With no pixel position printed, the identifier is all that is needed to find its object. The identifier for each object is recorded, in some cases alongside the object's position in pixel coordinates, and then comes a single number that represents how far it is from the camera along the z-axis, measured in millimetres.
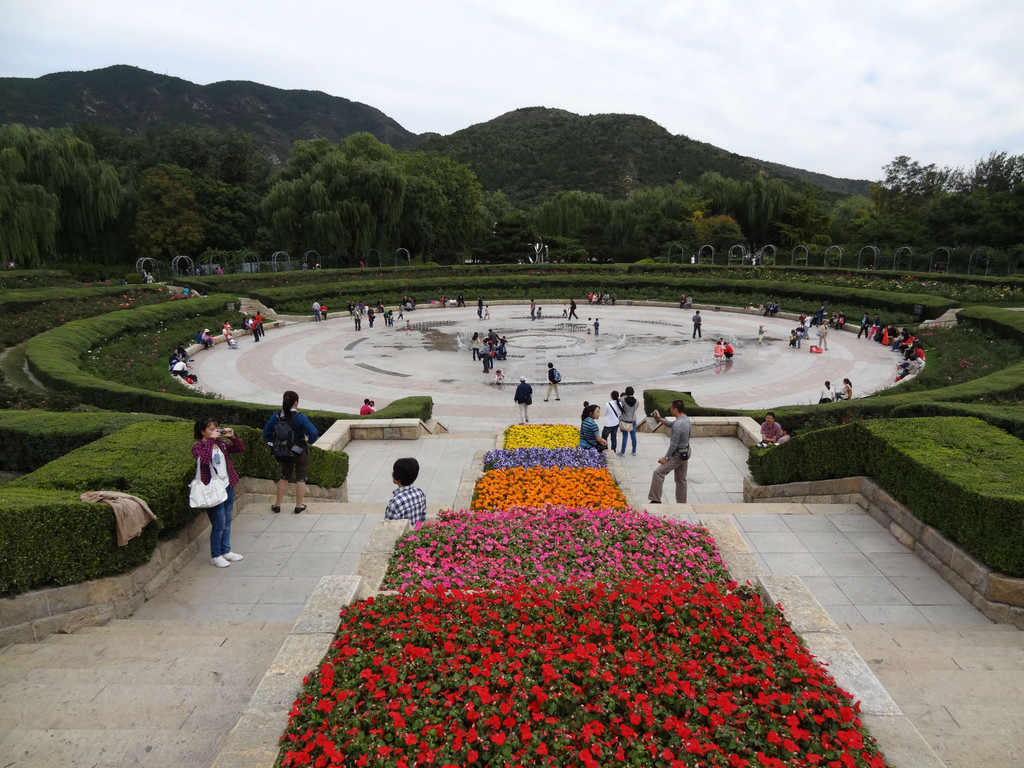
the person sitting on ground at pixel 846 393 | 16942
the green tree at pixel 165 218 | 48188
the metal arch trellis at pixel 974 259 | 40756
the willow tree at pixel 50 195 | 35594
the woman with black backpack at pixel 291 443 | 8195
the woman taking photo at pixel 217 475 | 6531
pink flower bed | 5531
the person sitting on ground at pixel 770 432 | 11219
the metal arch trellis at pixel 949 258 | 42328
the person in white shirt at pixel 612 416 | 12370
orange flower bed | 8398
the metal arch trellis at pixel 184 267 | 46838
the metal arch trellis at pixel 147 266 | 42697
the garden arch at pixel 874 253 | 44250
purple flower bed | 10164
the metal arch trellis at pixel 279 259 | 45281
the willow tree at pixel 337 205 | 47250
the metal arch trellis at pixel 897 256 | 42706
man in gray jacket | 8852
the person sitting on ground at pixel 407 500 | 6539
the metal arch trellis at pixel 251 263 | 45375
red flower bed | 3361
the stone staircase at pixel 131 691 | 3723
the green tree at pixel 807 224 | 62906
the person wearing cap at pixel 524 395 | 15828
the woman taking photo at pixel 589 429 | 11180
